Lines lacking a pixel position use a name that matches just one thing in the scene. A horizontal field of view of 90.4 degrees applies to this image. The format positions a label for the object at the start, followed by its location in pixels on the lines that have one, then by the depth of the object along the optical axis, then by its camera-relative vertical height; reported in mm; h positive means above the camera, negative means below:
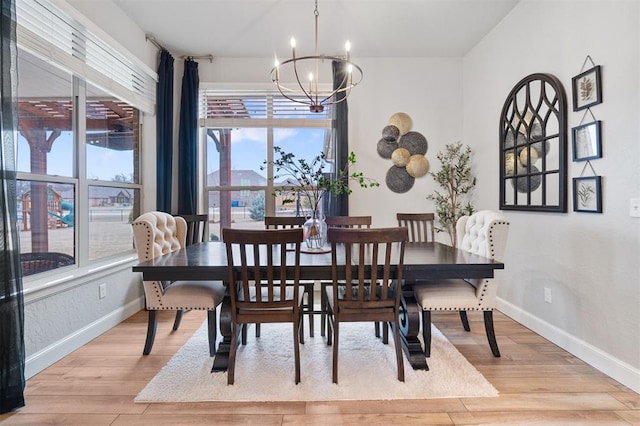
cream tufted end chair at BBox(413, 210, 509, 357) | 2186 -573
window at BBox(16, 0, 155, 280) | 2154 +580
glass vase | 2463 -181
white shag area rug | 1853 -1068
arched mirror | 2514 +555
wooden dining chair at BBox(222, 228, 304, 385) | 1774 -459
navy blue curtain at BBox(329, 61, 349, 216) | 3887 +890
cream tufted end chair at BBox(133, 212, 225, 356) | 2188 -564
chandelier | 3898 +1732
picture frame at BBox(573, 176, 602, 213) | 2154 +100
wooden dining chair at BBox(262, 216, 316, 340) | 2975 -115
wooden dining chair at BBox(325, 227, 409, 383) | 1797 -460
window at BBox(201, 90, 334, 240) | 4078 +769
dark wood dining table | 1902 -365
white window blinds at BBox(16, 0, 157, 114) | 2080 +1271
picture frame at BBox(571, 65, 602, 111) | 2160 +853
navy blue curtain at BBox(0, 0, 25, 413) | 1649 -181
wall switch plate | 1891 +7
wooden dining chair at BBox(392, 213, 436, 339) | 3246 -155
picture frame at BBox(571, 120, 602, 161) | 2162 +482
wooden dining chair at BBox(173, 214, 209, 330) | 3428 -188
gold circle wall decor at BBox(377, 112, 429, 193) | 4004 +761
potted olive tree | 3852 +290
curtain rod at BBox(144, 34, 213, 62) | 3451 +1888
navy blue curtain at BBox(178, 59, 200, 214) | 3799 +820
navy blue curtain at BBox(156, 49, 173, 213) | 3609 +827
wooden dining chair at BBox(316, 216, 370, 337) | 2643 -118
